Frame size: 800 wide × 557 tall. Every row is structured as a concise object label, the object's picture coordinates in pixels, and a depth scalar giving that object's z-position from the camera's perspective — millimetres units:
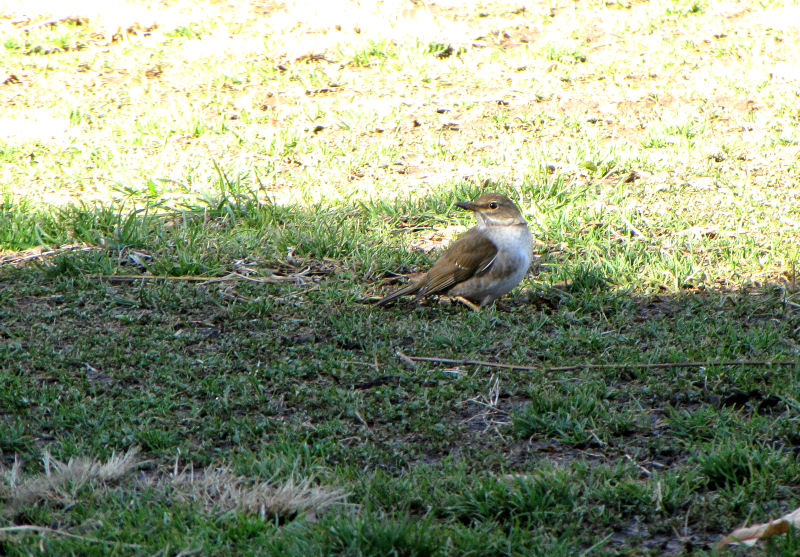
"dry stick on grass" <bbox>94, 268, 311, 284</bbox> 13541
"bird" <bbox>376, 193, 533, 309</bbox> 12812
